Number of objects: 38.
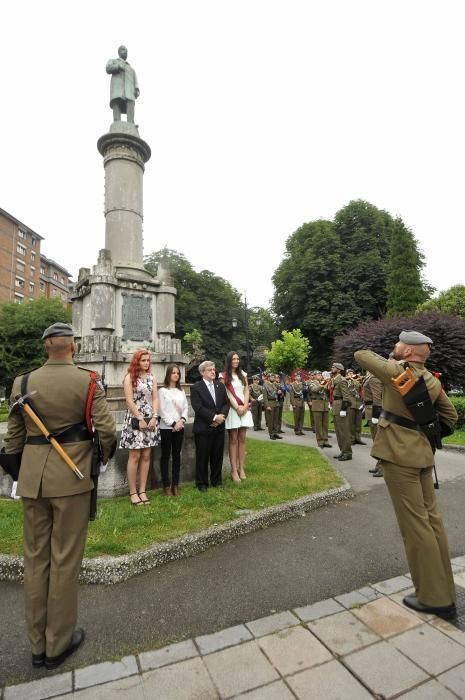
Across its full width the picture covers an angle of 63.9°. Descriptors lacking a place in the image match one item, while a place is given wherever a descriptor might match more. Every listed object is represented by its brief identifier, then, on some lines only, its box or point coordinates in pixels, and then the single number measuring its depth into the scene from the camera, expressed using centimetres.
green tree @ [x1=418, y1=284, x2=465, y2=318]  2758
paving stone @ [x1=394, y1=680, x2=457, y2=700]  207
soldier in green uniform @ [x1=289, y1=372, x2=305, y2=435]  1407
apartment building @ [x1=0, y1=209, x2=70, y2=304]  5278
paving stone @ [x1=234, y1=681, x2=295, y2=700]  210
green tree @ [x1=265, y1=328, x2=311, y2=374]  3244
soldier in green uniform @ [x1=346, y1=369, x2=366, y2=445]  995
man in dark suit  568
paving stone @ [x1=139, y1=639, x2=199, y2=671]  238
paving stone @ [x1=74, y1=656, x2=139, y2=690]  224
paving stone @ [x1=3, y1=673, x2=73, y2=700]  214
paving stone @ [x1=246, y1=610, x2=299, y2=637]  268
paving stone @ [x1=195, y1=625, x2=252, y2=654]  252
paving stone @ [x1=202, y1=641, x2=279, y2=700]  219
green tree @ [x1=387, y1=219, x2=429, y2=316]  3075
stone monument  798
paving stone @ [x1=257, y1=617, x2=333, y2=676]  235
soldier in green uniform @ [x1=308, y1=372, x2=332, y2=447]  1081
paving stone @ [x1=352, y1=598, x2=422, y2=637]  267
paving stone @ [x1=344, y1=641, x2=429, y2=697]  216
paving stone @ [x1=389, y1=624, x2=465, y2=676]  231
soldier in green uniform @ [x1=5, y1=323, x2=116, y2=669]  251
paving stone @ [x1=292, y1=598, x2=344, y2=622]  285
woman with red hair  516
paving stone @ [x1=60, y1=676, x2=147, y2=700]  212
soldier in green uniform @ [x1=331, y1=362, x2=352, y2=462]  891
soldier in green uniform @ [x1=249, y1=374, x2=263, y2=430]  1602
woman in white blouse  546
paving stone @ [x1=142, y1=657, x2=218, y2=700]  213
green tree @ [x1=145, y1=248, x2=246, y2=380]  3959
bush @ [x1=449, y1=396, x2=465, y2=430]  1255
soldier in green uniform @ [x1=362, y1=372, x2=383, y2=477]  705
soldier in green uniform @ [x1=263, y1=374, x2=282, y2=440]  1287
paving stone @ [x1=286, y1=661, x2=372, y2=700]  210
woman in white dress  626
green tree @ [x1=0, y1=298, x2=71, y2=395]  2895
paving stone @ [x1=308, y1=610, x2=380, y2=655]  251
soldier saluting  288
